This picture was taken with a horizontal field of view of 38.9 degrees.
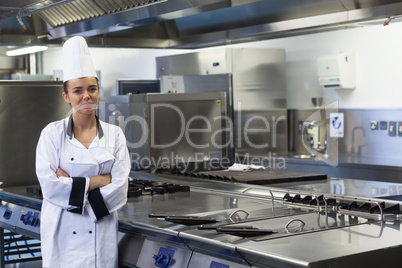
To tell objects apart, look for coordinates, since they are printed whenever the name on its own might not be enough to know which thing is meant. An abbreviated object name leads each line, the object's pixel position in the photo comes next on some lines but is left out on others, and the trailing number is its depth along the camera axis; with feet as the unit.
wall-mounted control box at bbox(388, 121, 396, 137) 17.80
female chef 7.82
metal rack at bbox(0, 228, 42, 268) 11.70
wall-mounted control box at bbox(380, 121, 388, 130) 18.06
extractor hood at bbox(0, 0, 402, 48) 10.90
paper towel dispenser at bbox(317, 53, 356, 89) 19.05
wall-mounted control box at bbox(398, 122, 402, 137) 17.61
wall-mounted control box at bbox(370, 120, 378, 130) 18.40
